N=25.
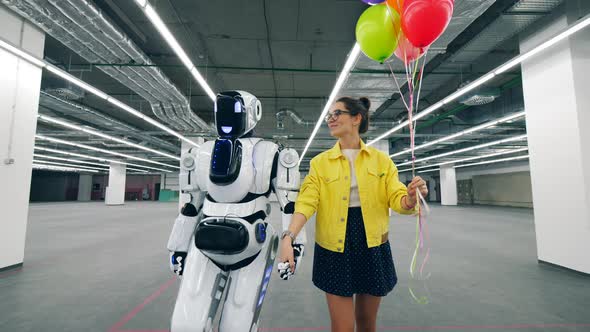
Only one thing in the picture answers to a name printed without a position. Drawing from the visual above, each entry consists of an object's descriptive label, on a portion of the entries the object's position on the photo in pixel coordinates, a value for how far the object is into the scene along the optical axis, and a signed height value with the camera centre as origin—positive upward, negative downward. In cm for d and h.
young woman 123 -16
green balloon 201 +121
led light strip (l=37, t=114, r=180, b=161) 805 +205
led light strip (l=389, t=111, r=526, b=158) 748 +201
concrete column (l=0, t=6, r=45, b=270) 372 +84
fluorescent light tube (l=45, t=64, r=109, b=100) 438 +203
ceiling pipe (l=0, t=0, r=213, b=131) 349 +235
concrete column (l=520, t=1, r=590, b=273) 368 +64
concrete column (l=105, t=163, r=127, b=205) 2141 +1
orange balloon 205 +145
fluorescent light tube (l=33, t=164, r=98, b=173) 2255 +167
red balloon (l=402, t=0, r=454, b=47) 172 +112
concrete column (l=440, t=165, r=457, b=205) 2072 +16
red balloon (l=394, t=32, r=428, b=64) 214 +116
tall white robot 144 -21
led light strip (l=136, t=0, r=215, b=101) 302 +208
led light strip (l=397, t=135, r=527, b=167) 1034 +190
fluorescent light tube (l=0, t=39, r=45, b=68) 348 +187
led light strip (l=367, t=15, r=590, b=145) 312 +197
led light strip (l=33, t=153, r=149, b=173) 1680 +190
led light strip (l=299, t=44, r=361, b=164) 401 +204
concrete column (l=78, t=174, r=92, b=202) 3222 -12
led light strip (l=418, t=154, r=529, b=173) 1612 +183
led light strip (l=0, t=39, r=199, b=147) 356 +191
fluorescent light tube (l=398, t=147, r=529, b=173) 1390 +189
